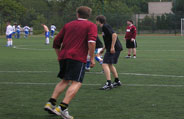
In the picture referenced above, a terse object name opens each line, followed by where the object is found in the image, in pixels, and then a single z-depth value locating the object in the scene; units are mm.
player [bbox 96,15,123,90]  10133
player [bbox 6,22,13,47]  30583
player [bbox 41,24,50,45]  31953
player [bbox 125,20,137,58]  19959
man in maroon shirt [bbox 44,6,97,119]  6926
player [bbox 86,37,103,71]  12419
